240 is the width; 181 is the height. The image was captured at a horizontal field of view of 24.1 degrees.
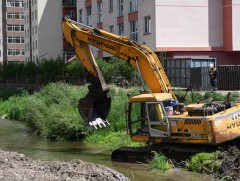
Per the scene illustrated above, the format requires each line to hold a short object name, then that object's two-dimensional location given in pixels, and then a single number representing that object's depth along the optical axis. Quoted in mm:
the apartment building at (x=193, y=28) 42562
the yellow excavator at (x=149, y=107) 17391
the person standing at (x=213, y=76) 34688
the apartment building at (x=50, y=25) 76562
